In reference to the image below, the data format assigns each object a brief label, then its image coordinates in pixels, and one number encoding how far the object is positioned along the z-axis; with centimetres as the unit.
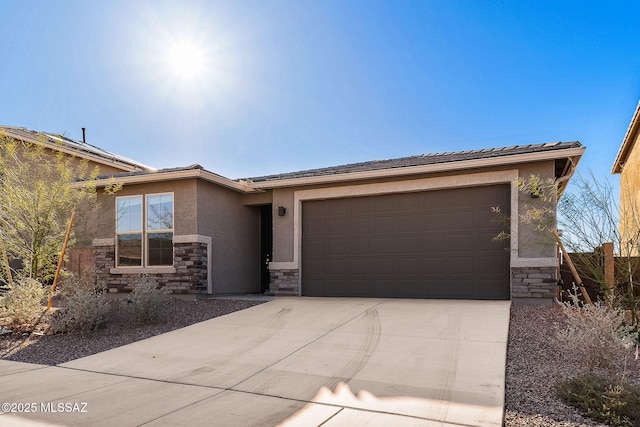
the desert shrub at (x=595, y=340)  470
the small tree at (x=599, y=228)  652
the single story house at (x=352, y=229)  916
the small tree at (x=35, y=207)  912
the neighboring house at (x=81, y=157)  1242
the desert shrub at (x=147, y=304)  836
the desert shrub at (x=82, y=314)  777
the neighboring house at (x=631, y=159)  1388
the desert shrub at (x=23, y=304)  812
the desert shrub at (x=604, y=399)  363
